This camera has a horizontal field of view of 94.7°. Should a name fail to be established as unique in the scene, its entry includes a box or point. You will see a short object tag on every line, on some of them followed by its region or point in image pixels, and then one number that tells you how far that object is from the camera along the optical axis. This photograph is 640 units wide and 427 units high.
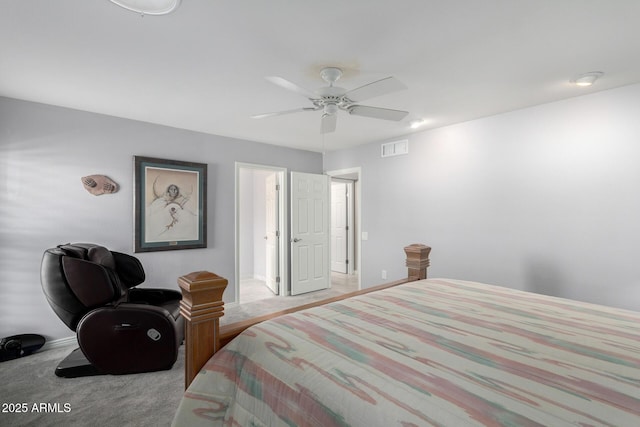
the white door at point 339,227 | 6.43
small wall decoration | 3.16
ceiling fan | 1.90
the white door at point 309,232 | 4.76
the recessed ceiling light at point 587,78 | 2.31
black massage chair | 2.25
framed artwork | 3.48
